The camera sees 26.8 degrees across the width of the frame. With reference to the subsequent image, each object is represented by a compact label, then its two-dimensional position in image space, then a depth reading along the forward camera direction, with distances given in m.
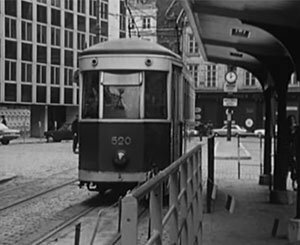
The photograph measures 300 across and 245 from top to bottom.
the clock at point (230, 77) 24.56
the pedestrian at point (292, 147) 13.92
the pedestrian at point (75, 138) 25.88
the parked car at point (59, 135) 50.72
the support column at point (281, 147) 12.64
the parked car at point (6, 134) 41.91
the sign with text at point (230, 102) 34.28
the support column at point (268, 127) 15.38
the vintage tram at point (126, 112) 12.16
